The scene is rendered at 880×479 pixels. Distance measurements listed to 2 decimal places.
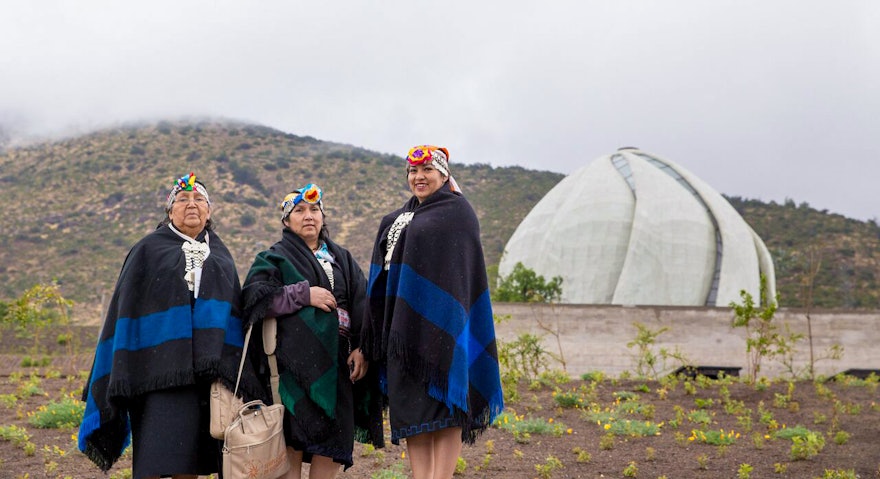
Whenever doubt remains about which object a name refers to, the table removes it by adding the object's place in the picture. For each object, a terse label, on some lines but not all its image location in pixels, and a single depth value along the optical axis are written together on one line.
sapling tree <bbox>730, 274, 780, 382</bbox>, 10.78
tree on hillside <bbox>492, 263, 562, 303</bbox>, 25.48
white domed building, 25.75
